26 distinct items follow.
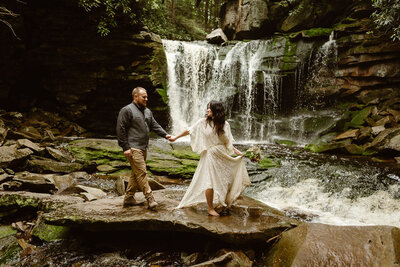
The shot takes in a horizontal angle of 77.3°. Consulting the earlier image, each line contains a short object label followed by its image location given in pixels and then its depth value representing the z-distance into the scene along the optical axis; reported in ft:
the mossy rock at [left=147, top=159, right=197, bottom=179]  28.86
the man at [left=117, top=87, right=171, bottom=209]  13.34
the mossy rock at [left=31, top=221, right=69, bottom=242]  14.37
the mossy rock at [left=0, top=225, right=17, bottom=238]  14.58
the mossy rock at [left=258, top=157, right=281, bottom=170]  30.42
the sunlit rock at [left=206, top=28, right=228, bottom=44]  65.77
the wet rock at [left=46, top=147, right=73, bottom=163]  28.40
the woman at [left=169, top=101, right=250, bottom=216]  13.17
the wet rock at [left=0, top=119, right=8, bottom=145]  30.11
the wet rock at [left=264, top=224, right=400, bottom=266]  10.43
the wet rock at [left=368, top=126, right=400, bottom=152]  32.94
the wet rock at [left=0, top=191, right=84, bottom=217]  15.94
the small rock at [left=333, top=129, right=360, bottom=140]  40.46
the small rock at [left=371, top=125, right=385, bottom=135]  38.40
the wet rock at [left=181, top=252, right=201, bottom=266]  12.25
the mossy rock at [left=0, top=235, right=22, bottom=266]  12.72
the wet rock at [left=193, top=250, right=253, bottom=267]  10.70
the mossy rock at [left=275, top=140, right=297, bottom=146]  47.67
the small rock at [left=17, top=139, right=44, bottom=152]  27.40
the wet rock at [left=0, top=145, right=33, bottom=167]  22.89
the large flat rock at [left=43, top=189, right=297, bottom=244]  12.01
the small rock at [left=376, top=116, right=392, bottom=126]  40.01
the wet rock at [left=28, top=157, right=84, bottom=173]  25.12
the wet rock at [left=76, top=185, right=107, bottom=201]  18.96
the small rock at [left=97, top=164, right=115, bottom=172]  29.10
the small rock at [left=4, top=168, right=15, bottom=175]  22.21
